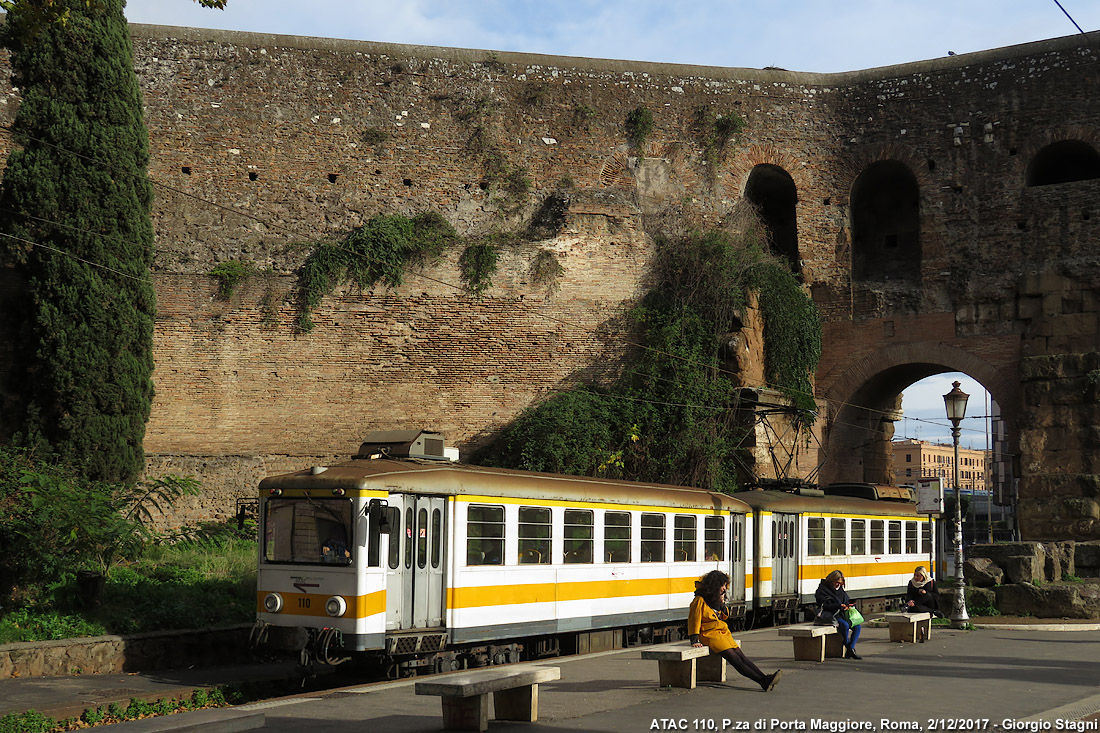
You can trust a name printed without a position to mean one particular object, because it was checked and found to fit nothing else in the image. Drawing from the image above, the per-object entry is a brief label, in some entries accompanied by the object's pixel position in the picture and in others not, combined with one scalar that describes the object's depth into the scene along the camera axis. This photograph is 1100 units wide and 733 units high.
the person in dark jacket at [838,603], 12.12
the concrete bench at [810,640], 11.71
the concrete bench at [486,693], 7.70
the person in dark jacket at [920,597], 15.04
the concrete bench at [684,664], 9.57
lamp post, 16.02
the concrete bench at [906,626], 13.74
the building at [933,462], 120.94
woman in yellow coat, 9.63
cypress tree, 18.31
